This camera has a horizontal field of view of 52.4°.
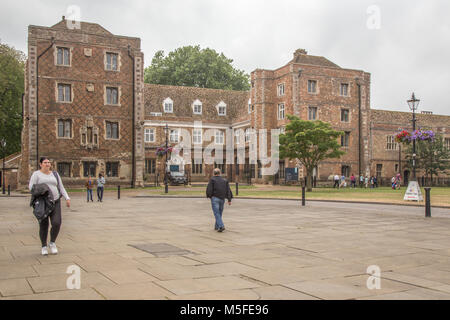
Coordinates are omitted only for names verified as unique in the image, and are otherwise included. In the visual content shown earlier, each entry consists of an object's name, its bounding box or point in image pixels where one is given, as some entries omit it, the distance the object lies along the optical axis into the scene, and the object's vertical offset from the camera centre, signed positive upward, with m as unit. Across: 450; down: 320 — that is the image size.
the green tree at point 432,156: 51.47 +1.17
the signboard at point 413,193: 21.94 -1.28
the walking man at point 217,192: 11.93 -0.69
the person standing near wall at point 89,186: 24.95 -1.10
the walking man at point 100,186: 25.02 -1.11
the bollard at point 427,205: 14.95 -1.30
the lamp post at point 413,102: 21.13 +2.98
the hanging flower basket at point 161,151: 47.59 +1.57
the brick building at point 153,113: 38.88 +5.53
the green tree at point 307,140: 35.72 +2.06
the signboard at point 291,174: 45.44 -0.79
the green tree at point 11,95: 47.59 +7.66
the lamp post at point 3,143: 53.30 +2.70
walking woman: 8.21 -0.61
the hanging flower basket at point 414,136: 22.54 +1.53
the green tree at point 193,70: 66.75 +14.18
